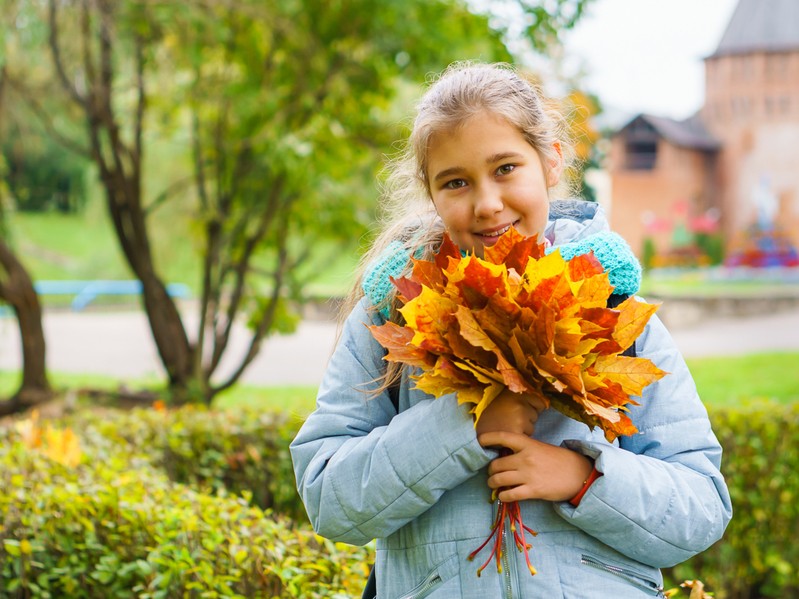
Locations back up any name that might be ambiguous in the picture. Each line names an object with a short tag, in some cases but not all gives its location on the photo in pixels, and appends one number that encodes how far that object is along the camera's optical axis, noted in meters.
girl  1.47
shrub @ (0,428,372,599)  2.38
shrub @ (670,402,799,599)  4.09
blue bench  22.20
